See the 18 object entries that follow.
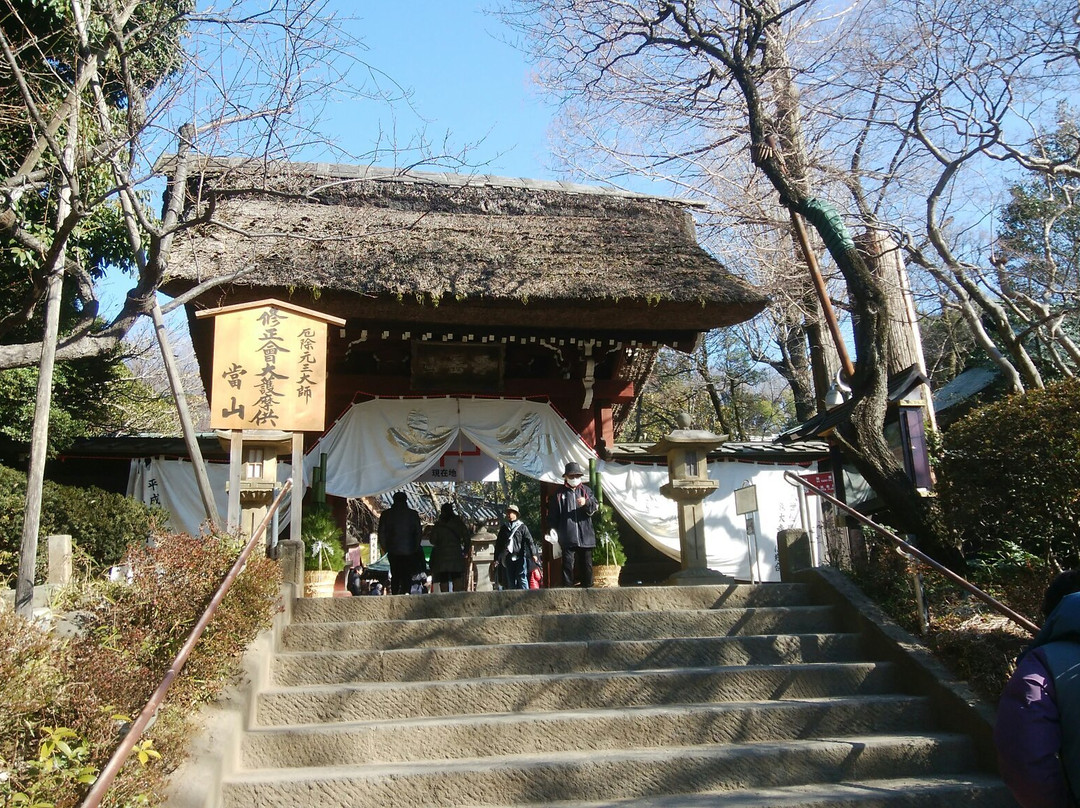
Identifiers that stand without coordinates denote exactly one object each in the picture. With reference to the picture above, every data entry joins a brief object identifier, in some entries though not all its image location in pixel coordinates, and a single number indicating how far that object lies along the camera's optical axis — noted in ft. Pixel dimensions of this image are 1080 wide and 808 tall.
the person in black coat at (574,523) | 26.32
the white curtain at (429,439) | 33.17
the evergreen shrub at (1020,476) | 19.42
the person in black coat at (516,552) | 31.30
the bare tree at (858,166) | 25.77
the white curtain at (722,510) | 38.04
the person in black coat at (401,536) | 30.30
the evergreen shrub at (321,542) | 26.30
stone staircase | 13.83
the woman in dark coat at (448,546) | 31.63
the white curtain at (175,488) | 36.42
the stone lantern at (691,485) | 24.99
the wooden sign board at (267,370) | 22.52
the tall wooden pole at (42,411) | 18.17
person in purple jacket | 7.85
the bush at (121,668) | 10.36
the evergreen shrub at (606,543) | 28.99
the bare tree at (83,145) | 20.35
